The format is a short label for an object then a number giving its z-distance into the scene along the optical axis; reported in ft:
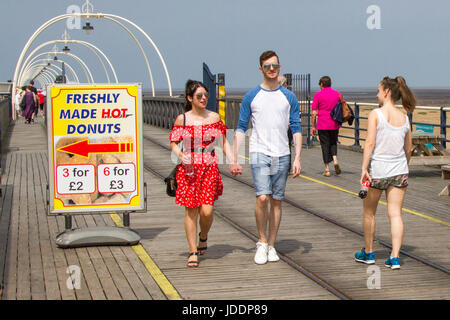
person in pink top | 47.83
